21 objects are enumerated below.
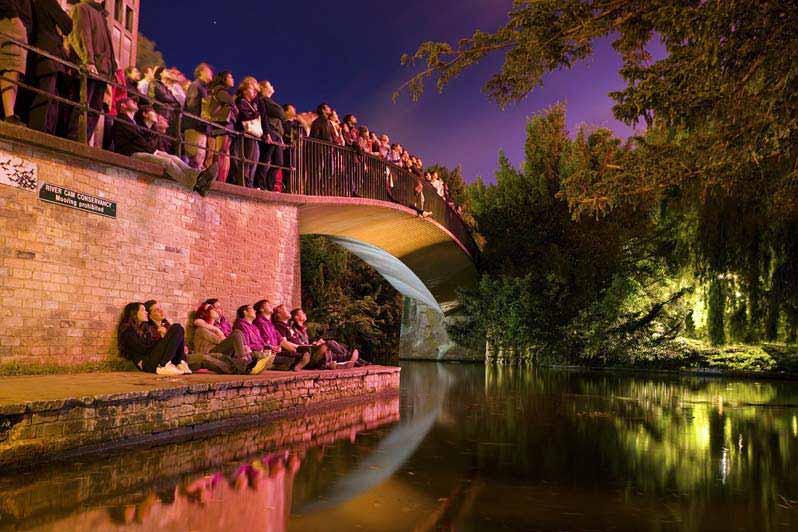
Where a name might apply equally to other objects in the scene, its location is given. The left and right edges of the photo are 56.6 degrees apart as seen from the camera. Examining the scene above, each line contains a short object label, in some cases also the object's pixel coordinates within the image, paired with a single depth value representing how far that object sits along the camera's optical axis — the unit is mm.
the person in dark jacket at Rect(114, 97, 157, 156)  10102
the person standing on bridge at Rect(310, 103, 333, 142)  15000
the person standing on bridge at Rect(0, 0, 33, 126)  8180
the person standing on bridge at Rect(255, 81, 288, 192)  12922
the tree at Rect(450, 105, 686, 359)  25000
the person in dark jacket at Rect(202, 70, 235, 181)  12094
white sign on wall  8078
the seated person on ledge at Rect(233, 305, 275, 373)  11166
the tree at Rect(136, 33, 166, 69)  27406
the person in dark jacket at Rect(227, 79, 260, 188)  12406
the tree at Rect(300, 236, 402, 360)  28906
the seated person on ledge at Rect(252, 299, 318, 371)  11078
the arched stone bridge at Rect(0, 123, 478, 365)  8320
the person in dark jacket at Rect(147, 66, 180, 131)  10675
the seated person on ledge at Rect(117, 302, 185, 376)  8953
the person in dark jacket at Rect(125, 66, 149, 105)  11016
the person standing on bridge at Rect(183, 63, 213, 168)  11820
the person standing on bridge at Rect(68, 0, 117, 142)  9445
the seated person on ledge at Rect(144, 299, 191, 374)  9648
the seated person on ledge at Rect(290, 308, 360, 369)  12258
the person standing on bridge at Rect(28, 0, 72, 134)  8680
